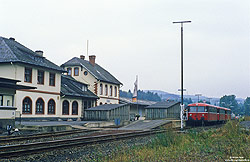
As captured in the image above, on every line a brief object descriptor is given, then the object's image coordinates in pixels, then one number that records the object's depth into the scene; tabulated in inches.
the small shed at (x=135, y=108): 2114.2
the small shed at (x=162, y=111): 1469.0
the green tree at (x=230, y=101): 5772.6
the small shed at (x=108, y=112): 1502.0
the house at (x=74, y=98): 1611.7
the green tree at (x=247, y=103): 5642.7
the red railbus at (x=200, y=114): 1258.0
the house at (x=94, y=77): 1973.3
